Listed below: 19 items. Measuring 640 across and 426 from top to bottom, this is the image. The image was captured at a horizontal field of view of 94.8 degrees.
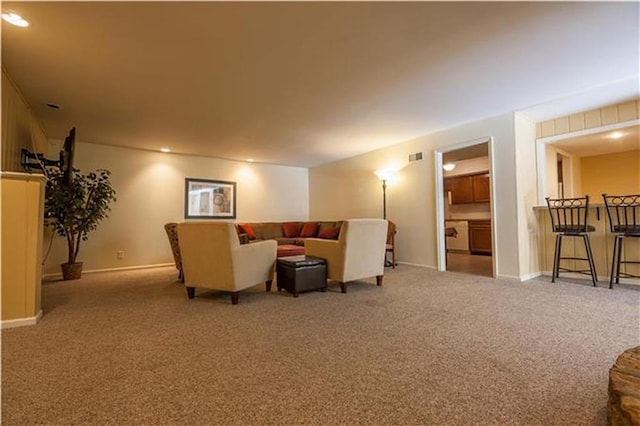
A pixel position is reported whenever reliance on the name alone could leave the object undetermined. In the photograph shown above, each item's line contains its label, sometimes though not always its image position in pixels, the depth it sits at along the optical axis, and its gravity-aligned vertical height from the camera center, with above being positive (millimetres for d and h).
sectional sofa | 6066 -227
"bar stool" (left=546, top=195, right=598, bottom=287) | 3623 -116
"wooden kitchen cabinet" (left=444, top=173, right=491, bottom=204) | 7173 +772
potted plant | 4172 +238
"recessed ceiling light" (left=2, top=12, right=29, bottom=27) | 2041 +1453
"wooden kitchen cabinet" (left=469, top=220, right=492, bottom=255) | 6859 -446
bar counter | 3609 -406
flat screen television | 3432 +787
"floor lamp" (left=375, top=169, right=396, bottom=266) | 5464 +752
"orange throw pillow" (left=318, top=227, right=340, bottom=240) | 5484 -260
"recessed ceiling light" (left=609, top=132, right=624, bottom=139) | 4383 +1260
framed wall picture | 6129 +478
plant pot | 4488 -739
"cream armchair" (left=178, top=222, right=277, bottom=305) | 2943 -392
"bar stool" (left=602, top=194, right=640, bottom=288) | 3355 -82
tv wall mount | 3555 +797
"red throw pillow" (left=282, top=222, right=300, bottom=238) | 6781 -209
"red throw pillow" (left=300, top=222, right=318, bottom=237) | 6554 -227
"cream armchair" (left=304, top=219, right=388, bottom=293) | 3402 -378
